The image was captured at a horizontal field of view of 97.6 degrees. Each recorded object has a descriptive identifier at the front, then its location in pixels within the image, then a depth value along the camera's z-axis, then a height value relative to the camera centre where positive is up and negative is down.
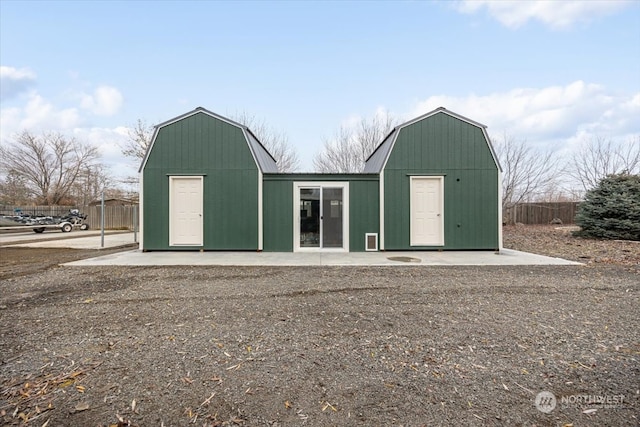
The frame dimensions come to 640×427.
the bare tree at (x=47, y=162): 22.61 +4.33
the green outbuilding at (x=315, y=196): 7.87 +0.51
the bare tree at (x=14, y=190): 22.31 +1.86
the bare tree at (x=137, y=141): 17.94 +4.66
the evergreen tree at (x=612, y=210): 10.01 +0.19
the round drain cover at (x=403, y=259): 6.53 -1.07
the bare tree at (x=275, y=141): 17.16 +4.69
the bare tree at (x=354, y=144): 17.05 +4.43
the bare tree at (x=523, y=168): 16.33 +2.73
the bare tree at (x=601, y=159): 16.42 +3.40
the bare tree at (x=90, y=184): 24.53 +2.55
